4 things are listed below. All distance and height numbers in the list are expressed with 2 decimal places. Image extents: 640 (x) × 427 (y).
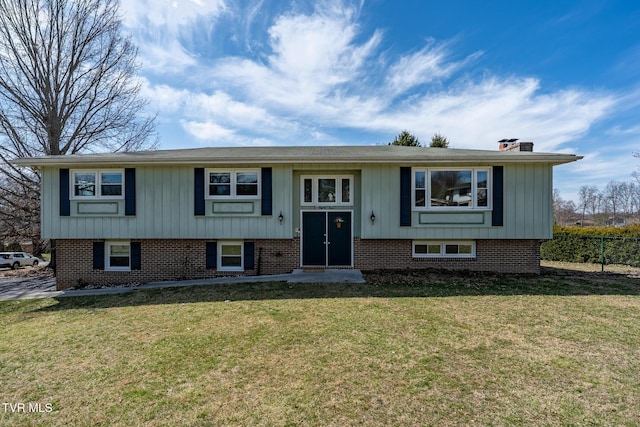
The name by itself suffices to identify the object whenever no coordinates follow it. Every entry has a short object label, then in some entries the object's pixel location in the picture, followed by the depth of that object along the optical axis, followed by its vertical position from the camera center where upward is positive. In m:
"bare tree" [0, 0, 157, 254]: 15.56 +6.92
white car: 21.61 -3.47
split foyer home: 9.61 +0.03
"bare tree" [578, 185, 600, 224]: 58.92 +2.72
